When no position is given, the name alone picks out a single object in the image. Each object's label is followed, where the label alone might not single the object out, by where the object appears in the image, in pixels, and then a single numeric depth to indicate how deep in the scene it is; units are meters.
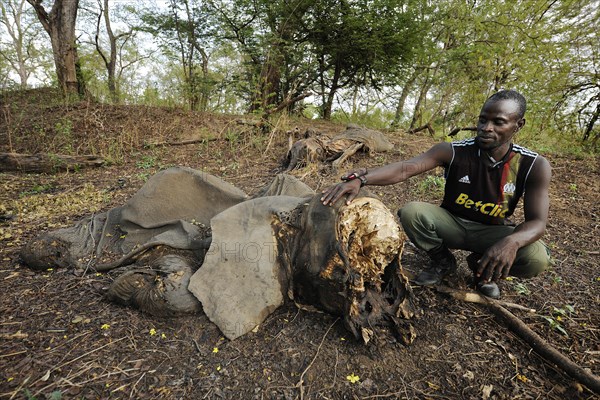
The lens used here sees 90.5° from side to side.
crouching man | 1.81
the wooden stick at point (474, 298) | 2.09
